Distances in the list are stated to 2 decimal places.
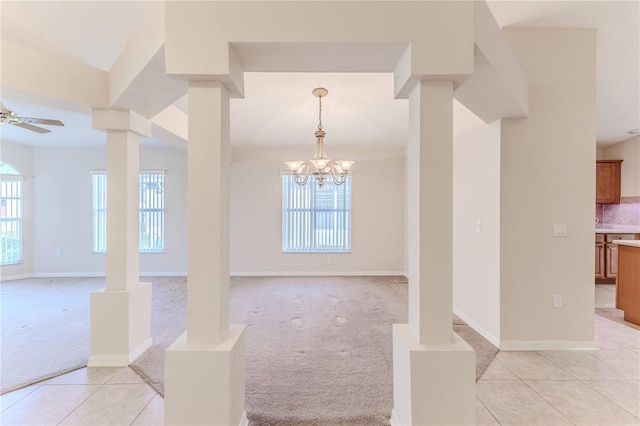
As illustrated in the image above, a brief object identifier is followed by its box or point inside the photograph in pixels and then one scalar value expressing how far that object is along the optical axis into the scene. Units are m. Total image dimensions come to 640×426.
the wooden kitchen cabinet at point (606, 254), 5.11
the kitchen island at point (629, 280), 3.41
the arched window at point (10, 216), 5.57
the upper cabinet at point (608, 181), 5.59
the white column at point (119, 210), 2.66
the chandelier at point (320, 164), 3.59
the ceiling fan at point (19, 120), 2.58
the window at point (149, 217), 6.02
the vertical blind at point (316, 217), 6.01
